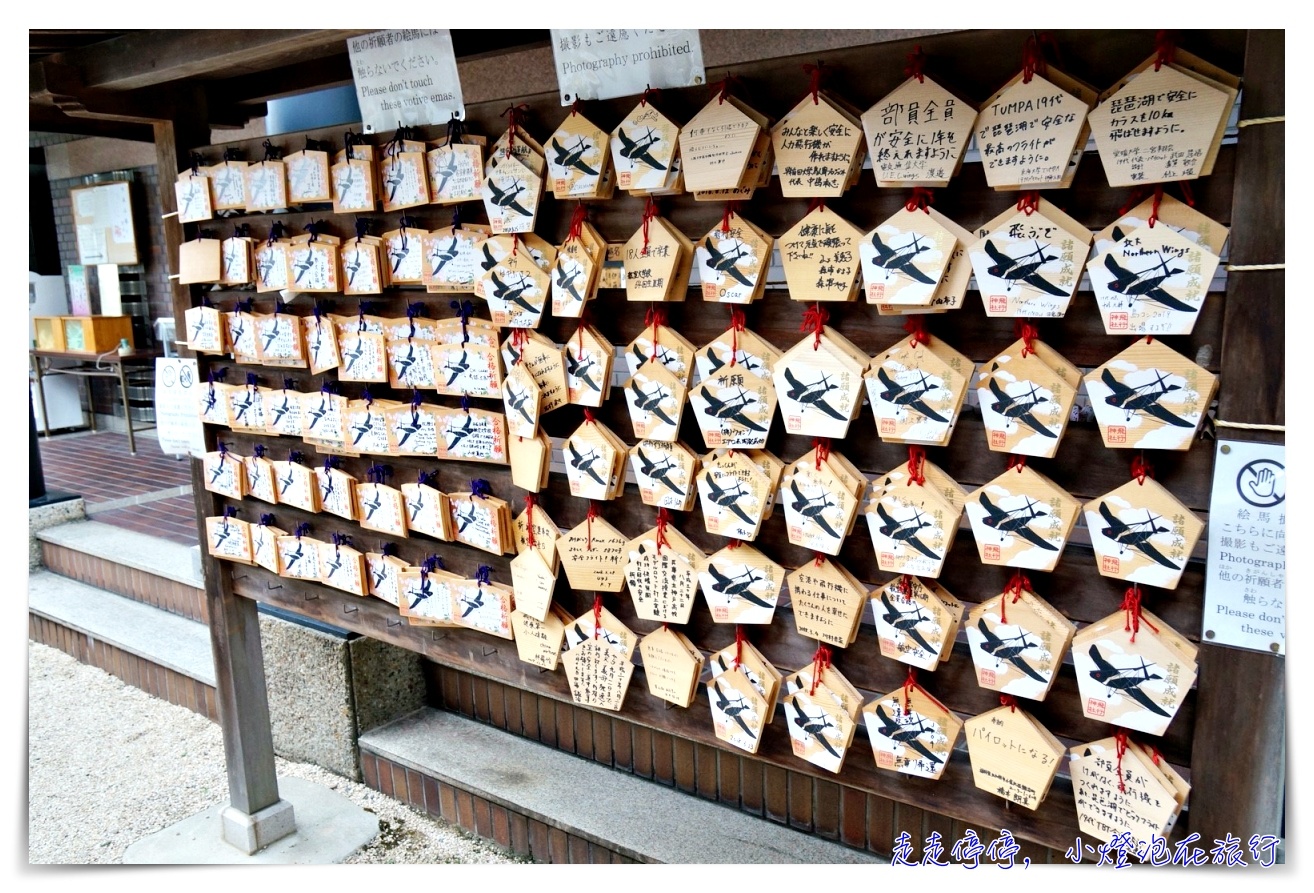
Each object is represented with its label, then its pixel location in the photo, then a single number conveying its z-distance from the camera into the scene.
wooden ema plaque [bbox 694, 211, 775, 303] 1.49
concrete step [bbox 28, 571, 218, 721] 3.74
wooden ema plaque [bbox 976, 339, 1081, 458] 1.27
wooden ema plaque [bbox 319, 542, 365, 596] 2.24
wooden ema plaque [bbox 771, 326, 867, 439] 1.42
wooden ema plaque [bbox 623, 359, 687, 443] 1.61
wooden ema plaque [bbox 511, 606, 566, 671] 1.91
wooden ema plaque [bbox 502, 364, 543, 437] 1.79
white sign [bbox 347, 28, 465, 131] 1.83
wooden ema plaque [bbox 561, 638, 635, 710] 1.82
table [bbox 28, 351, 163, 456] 6.26
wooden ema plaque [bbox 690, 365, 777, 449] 1.52
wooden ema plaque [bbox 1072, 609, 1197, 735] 1.26
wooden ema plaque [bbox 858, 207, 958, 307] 1.31
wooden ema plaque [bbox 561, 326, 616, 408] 1.71
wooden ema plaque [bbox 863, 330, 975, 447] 1.34
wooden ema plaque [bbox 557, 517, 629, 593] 1.78
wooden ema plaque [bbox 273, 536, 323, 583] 2.33
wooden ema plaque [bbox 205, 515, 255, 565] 2.46
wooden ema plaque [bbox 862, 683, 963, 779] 1.47
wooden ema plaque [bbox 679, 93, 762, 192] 1.44
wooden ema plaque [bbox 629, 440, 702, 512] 1.64
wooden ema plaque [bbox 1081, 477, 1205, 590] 1.23
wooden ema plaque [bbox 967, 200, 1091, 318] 1.24
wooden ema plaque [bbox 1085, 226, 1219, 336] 1.17
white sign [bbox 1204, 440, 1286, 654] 1.17
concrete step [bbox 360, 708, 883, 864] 2.34
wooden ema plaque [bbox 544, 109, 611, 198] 1.62
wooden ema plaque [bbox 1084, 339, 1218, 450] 1.19
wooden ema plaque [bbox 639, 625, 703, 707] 1.71
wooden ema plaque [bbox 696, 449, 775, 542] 1.55
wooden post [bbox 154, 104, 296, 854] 2.60
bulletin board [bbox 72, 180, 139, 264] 6.36
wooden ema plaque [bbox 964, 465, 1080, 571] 1.30
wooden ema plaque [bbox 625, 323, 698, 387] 1.61
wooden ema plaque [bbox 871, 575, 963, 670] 1.43
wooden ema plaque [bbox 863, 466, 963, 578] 1.38
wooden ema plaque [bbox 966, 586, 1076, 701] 1.34
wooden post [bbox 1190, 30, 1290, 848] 1.12
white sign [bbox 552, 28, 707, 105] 1.54
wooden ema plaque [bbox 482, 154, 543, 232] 1.74
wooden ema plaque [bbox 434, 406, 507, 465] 1.91
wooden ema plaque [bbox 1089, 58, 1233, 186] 1.13
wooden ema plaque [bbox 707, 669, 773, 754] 1.64
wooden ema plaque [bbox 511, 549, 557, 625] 1.88
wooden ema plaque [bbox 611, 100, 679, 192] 1.54
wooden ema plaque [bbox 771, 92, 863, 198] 1.37
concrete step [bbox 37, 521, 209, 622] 4.08
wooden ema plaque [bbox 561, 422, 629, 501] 1.72
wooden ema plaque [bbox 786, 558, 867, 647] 1.50
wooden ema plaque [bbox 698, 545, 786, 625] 1.59
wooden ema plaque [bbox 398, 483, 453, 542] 2.03
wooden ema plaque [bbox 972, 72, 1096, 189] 1.21
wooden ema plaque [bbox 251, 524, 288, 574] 2.40
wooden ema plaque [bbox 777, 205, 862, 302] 1.40
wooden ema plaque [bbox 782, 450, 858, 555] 1.46
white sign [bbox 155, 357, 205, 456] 2.51
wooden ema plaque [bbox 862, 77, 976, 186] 1.28
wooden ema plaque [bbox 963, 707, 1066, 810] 1.37
